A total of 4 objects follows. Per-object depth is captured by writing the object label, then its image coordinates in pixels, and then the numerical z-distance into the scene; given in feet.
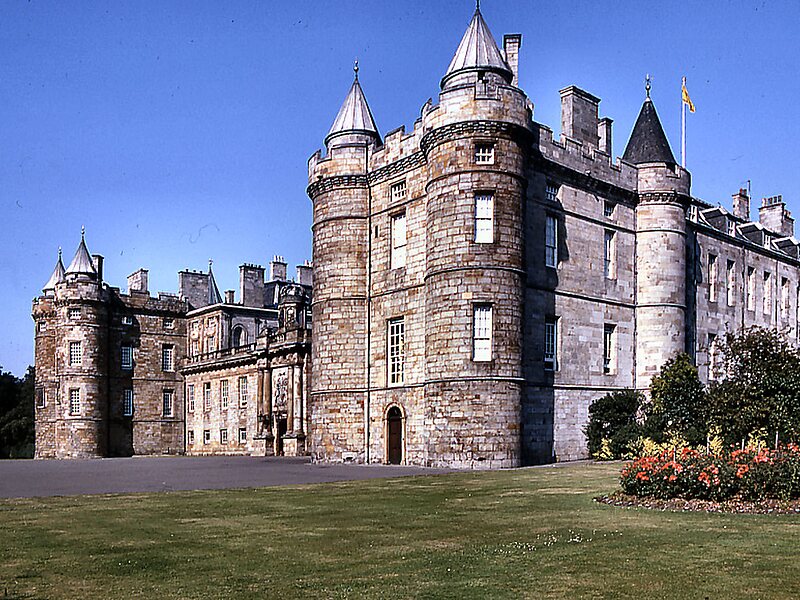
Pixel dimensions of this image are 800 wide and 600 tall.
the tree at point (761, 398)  78.69
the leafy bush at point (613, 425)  107.04
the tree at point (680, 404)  99.14
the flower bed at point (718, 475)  49.01
